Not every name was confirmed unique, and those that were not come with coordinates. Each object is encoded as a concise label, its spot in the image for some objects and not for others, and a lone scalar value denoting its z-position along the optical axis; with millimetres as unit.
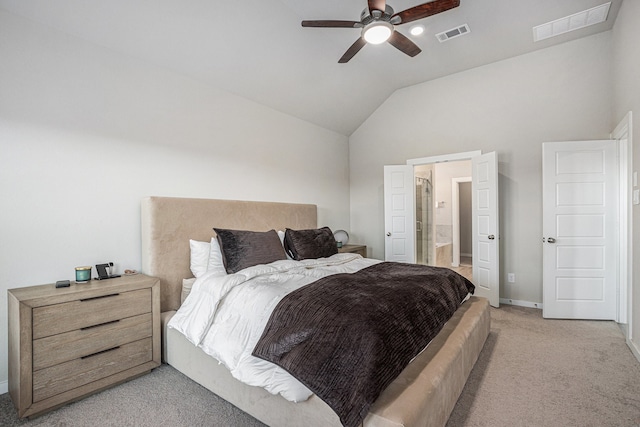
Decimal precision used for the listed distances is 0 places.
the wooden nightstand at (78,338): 1862
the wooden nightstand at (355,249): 4639
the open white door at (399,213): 4848
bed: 1481
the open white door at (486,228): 3955
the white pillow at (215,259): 2876
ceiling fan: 2334
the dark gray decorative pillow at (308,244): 3443
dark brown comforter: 1390
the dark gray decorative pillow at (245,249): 2842
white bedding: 1686
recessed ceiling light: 3371
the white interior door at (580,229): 3445
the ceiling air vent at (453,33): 3467
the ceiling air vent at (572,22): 3197
